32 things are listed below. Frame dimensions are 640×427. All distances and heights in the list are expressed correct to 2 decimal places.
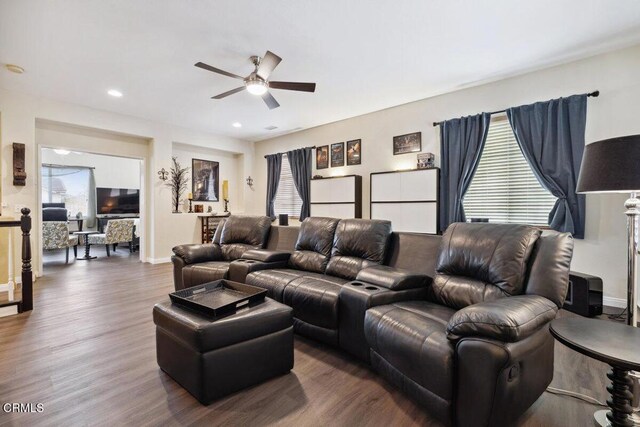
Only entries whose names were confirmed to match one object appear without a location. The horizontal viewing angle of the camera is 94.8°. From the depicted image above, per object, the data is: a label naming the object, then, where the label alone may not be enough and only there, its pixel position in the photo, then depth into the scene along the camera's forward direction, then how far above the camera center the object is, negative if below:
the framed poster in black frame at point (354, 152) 5.55 +1.10
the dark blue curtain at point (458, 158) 4.06 +0.73
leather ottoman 1.65 -0.83
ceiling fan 3.13 +1.47
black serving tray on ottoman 1.81 -0.60
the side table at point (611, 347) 1.13 -0.56
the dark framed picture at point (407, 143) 4.73 +1.09
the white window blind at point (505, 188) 3.73 +0.29
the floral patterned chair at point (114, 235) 6.67 -0.56
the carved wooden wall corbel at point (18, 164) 4.31 +0.69
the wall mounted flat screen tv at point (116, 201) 8.71 +0.29
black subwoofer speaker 2.92 -0.87
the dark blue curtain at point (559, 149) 3.33 +0.70
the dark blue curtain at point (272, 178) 7.00 +0.78
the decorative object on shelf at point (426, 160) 4.50 +0.75
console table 6.68 -0.39
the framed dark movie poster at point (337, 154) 5.82 +1.10
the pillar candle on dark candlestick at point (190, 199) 6.59 +0.25
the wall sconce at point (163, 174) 6.03 +0.75
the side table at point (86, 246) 6.46 -0.79
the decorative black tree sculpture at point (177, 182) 6.37 +0.62
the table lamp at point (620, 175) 1.57 +0.19
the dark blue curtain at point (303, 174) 6.32 +0.77
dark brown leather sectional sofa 1.32 -0.60
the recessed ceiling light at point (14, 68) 3.57 +1.76
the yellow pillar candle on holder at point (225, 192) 7.20 +0.44
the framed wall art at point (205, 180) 6.88 +0.71
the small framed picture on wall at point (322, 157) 6.07 +1.10
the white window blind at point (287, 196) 6.74 +0.33
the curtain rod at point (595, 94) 3.27 +1.28
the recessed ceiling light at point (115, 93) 4.36 +1.78
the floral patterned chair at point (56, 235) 5.69 -0.47
